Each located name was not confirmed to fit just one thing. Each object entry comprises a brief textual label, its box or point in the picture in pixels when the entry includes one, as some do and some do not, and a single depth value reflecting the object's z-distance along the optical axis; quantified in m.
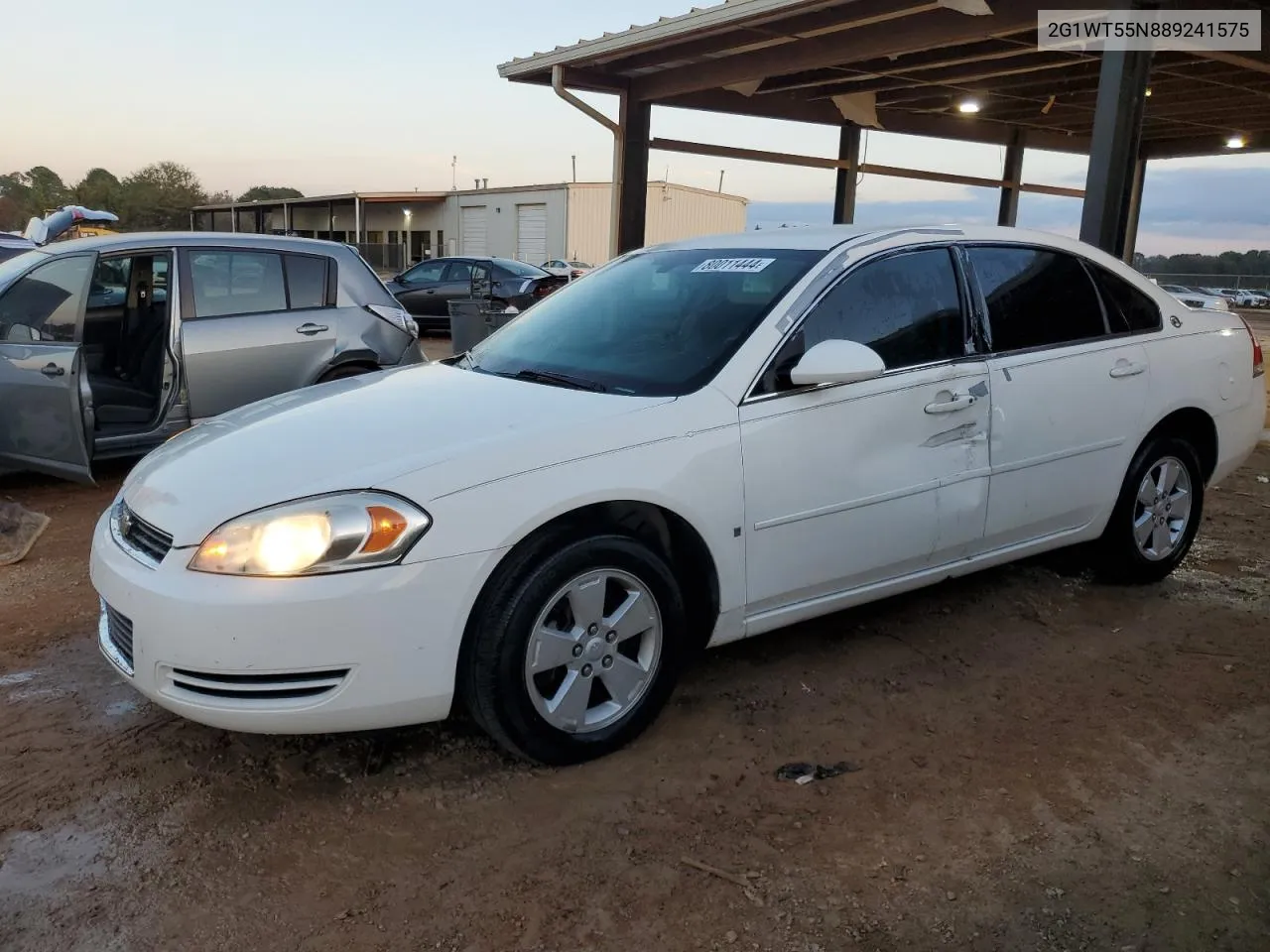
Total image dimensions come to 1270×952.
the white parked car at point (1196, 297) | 25.02
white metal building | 35.22
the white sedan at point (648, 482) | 2.58
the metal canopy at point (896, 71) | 7.78
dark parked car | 16.48
